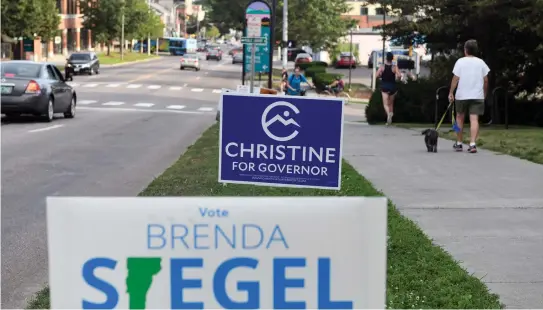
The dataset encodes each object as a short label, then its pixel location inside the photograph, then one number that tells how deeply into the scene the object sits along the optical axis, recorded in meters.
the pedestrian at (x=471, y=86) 13.60
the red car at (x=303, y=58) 69.22
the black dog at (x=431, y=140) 14.09
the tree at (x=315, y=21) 69.12
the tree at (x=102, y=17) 96.44
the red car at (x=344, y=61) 78.06
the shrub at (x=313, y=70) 51.10
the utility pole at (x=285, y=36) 42.93
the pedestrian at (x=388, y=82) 20.80
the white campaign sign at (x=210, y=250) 2.75
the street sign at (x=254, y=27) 19.81
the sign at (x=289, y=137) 7.24
